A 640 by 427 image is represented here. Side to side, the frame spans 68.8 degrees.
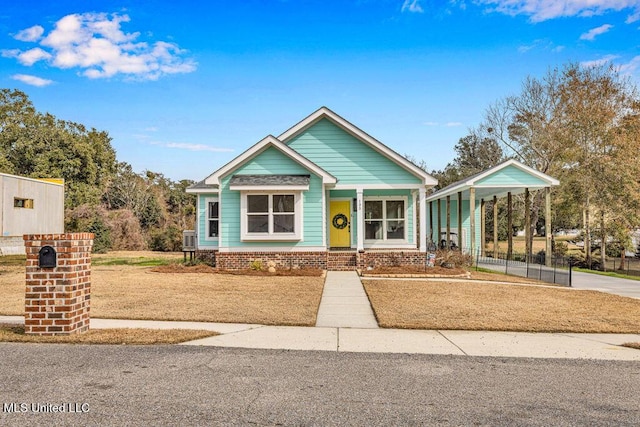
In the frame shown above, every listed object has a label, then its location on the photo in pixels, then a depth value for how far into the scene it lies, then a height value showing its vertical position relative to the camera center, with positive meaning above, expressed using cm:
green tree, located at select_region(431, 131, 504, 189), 4012 +666
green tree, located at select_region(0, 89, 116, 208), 3644 +567
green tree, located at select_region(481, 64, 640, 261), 2412 +488
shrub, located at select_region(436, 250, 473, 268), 1771 -122
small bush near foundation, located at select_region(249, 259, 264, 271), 1670 -134
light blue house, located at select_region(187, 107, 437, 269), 1712 +149
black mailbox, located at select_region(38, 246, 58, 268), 638 -40
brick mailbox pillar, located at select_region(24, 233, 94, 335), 641 -76
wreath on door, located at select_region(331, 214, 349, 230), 2033 +29
